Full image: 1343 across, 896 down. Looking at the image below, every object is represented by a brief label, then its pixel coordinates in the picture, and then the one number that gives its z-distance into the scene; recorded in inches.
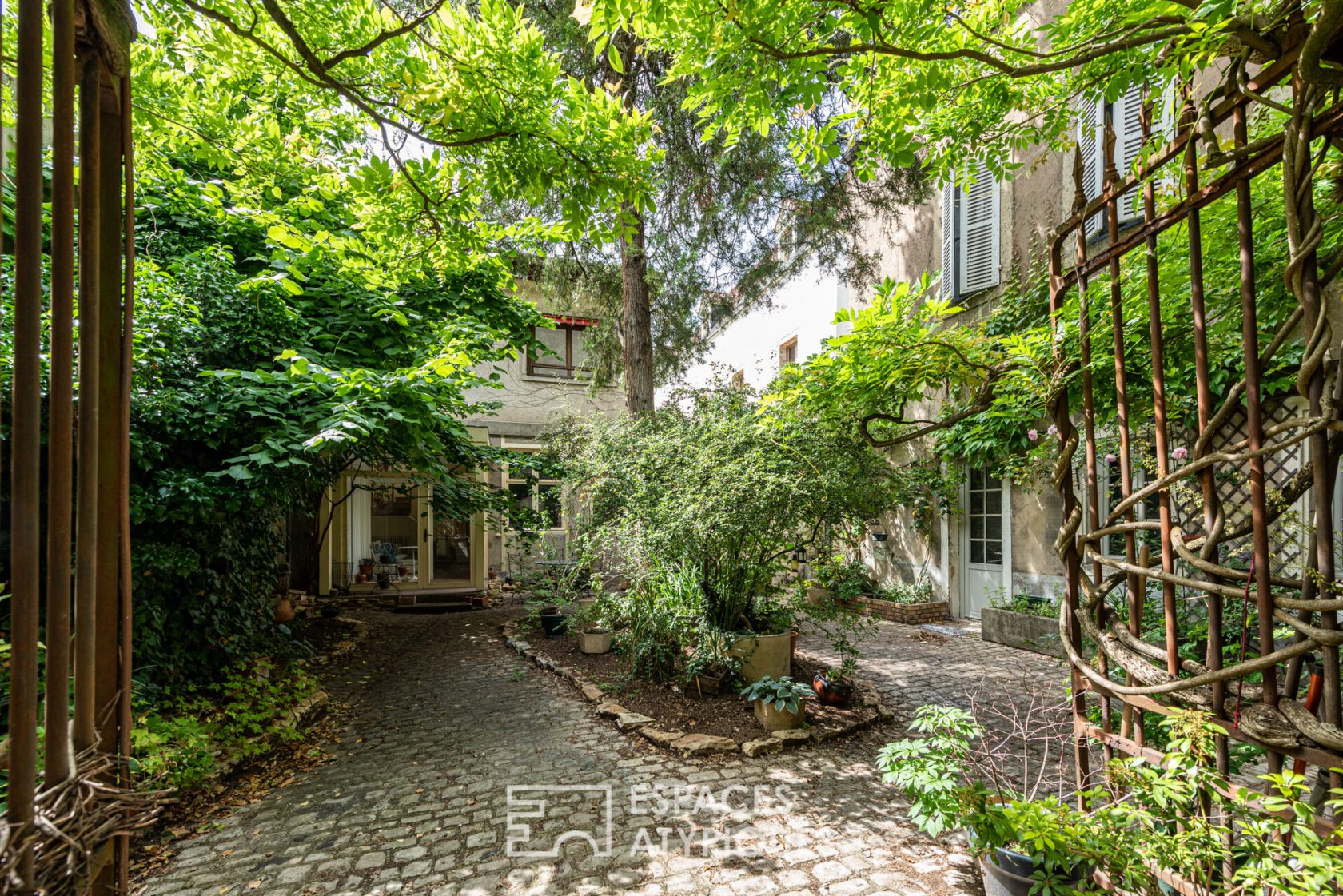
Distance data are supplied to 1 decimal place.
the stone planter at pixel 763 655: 227.5
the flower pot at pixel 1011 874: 103.7
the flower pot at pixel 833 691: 217.0
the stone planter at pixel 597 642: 299.4
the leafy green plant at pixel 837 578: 227.5
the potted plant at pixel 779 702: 194.1
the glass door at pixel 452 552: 496.4
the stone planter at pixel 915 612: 383.9
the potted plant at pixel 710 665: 219.1
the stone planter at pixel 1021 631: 282.4
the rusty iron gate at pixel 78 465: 38.4
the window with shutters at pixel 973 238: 365.7
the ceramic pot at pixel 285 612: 313.9
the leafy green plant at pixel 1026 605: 305.9
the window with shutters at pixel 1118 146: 287.3
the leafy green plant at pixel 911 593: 397.1
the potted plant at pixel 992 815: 91.0
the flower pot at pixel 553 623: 339.6
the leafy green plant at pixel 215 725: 154.1
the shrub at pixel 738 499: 213.9
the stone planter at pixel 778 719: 196.1
